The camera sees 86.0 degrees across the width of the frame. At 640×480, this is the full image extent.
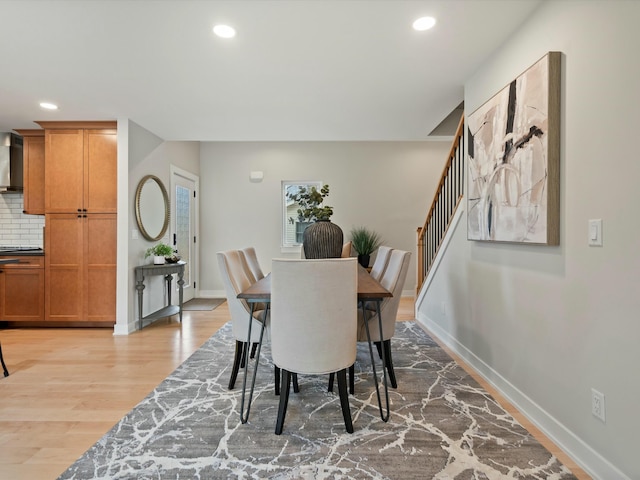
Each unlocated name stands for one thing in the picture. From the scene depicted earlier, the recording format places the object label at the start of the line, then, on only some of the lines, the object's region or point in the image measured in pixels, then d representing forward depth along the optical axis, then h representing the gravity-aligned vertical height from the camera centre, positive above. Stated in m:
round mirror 4.13 +0.33
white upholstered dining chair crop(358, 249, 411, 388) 2.46 -0.57
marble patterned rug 1.62 -1.11
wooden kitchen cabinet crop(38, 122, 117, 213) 3.98 +0.75
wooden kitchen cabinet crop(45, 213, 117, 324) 3.99 -0.35
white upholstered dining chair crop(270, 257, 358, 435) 1.78 -0.44
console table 4.02 -0.60
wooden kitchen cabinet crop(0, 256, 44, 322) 4.05 -0.69
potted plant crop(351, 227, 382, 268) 5.74 -0.16
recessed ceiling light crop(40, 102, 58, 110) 3.48 +1.31
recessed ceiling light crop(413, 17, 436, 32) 2.08 +1.32
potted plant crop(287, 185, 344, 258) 2.68 -0.04
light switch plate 1.54 +0.03
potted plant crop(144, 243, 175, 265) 4.31 -0.24
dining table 2.02 -0.37
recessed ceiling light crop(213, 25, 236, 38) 2.17 +1.31
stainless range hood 4.44 +0.90
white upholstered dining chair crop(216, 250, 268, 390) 2.37 -0.54
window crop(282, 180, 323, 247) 6.16 +0.30
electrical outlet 1.53 -0.76
